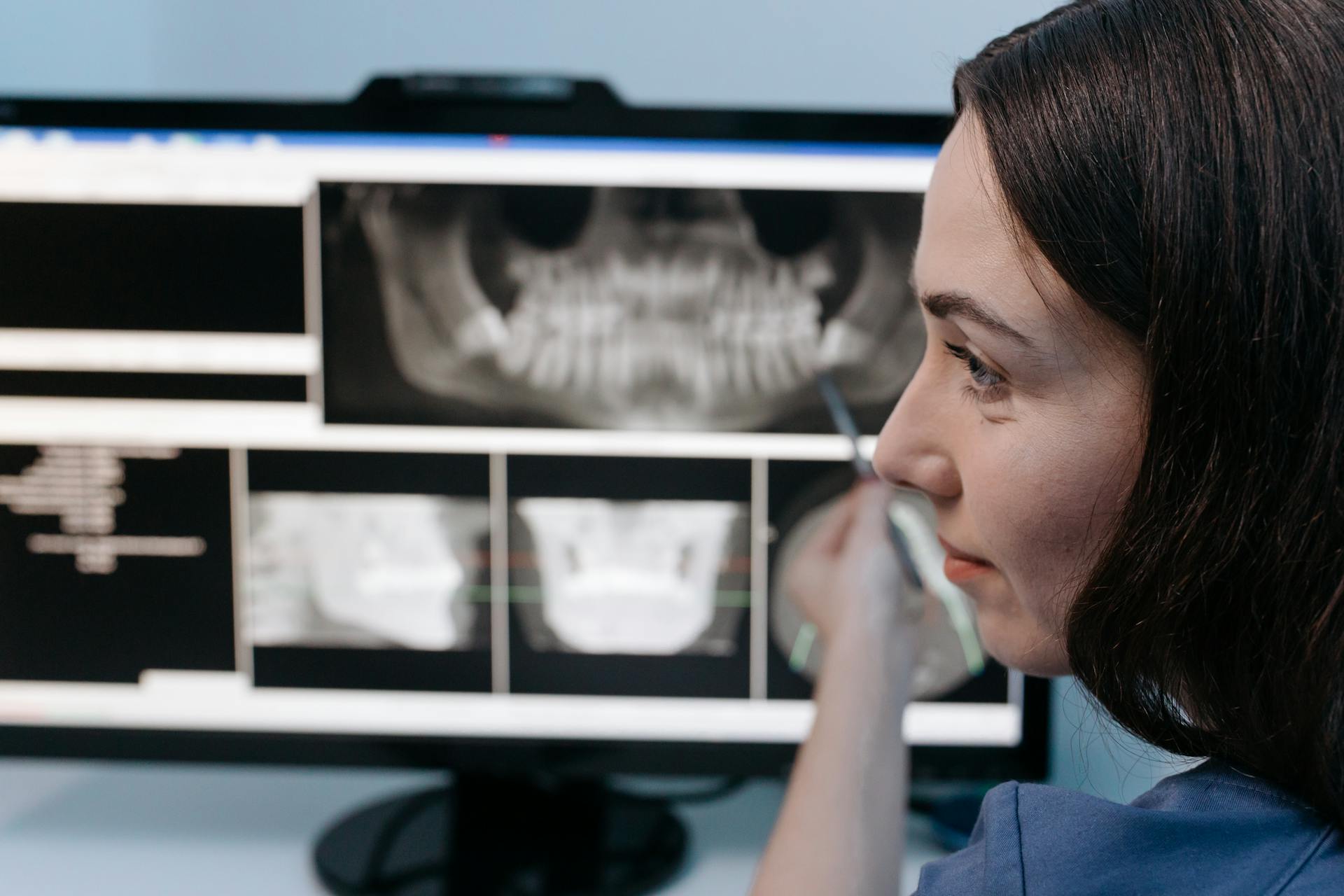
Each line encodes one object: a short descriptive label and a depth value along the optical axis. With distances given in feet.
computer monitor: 2.15
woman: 1.10
